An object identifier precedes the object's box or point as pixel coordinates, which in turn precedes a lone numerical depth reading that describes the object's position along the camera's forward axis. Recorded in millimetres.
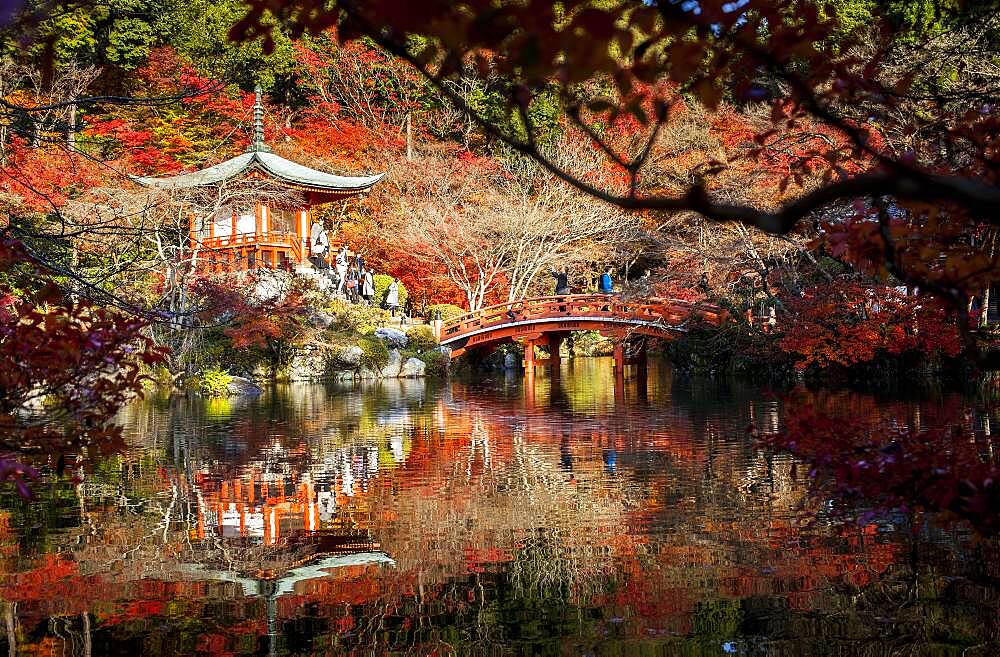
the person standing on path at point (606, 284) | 25797
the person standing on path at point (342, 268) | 26062
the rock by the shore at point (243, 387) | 19625
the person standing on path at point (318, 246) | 26828
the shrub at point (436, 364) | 24828
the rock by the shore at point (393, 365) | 23766
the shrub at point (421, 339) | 25359
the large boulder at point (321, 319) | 23125
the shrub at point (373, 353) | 23484
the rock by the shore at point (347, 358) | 23047
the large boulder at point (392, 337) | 24609
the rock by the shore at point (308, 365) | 22609
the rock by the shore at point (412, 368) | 24011
